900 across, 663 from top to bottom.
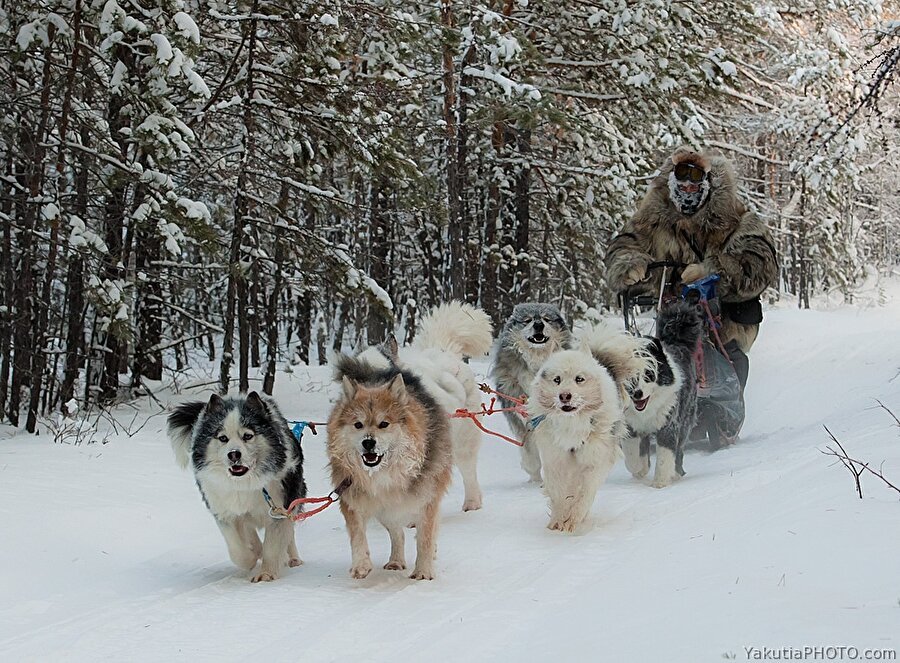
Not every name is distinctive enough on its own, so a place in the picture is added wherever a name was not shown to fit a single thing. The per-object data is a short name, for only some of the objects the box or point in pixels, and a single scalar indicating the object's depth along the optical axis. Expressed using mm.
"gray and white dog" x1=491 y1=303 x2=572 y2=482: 8164
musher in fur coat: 8508
